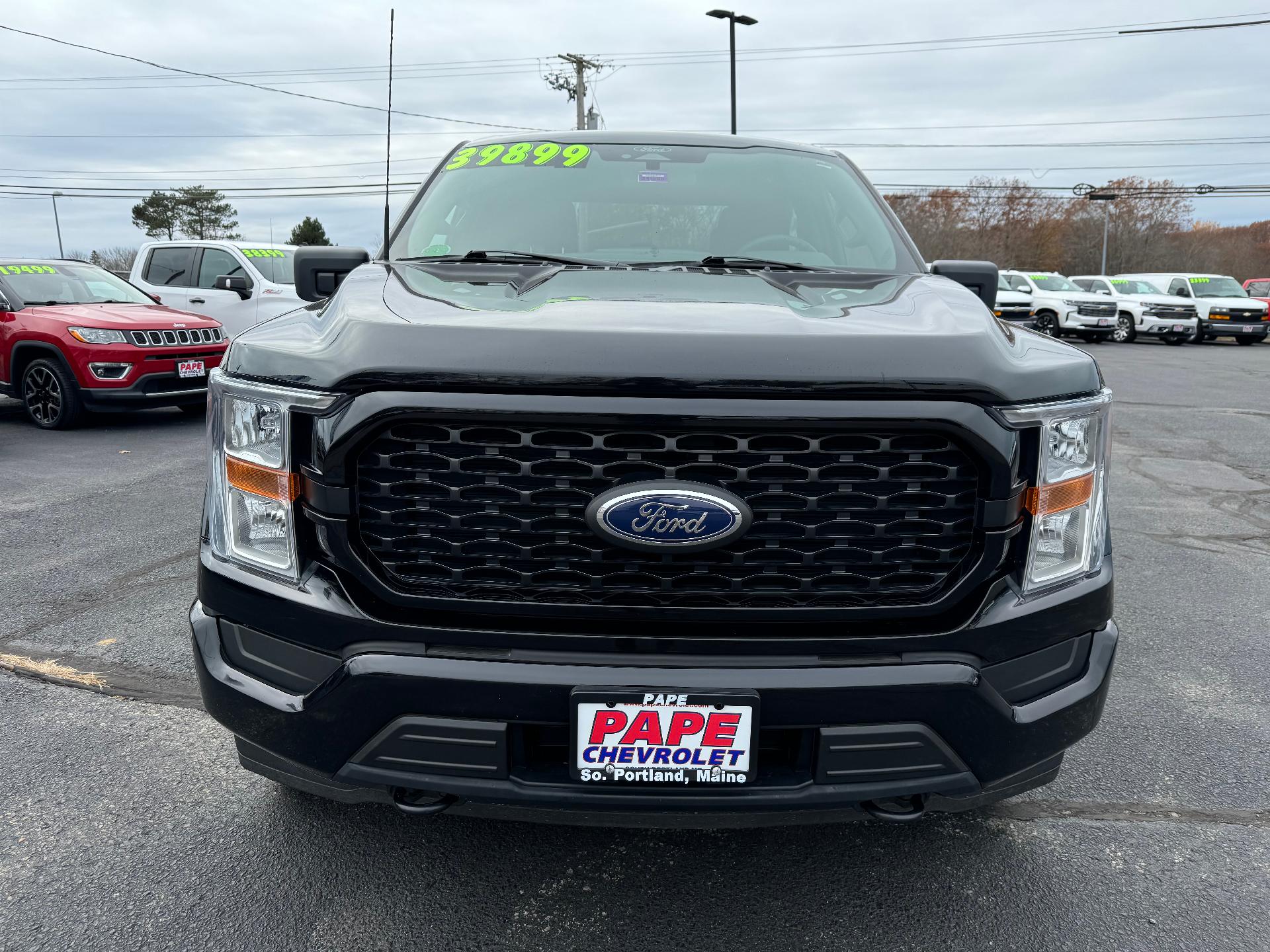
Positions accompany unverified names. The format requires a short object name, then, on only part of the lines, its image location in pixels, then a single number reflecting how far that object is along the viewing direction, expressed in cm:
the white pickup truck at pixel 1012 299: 2286
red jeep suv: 850
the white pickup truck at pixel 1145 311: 2428
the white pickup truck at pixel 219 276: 1197
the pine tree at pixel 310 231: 8550
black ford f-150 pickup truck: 165
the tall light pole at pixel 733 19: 2477
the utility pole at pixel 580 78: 3469
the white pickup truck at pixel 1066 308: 2350
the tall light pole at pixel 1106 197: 4784
